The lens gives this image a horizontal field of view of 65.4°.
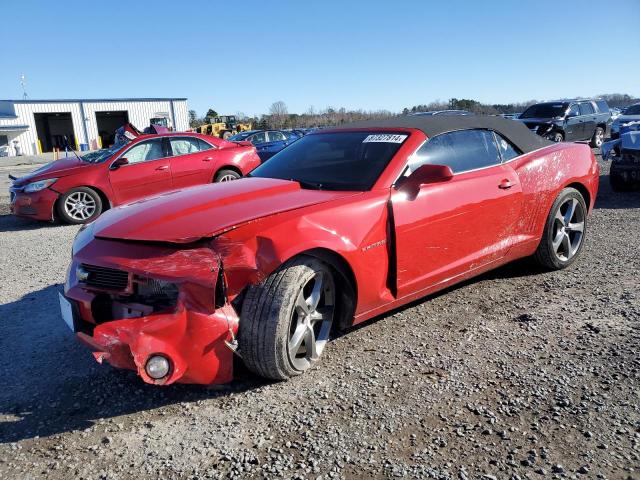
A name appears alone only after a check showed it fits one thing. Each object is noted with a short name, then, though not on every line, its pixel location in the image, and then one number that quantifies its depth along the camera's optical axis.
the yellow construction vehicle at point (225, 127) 35.94
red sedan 7.97
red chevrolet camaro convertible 2.52
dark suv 15.53
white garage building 43.81
